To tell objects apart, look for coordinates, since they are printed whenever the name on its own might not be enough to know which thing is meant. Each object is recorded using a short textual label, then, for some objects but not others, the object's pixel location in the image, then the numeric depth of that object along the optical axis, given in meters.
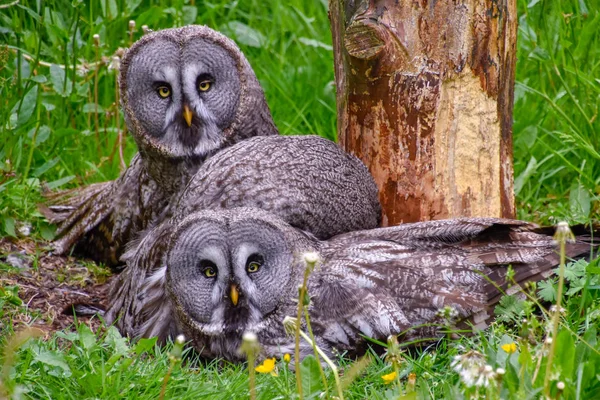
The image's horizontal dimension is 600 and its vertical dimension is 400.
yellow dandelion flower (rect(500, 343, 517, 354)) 5.58
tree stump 8.69
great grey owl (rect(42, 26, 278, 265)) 9.78
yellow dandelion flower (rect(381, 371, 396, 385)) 5.58
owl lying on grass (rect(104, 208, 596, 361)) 7.57
